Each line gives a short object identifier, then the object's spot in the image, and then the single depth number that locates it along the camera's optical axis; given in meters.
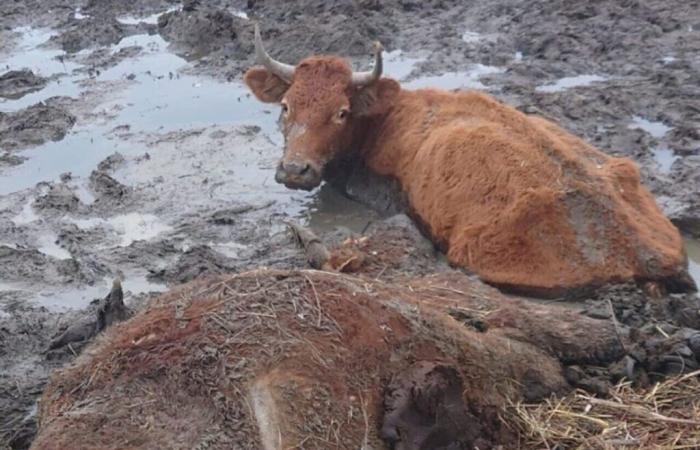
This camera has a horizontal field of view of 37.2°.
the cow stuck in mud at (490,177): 6.88
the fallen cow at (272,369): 4.56
